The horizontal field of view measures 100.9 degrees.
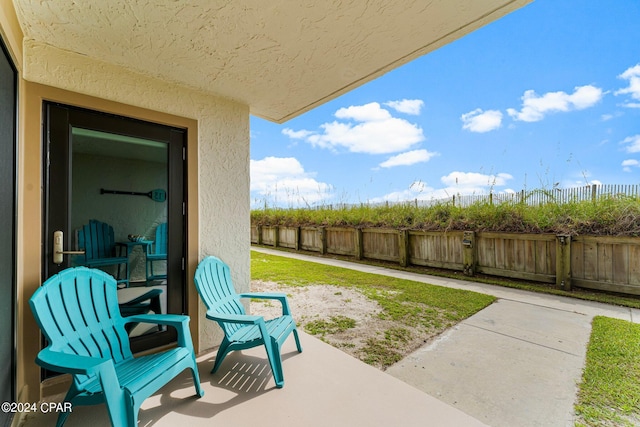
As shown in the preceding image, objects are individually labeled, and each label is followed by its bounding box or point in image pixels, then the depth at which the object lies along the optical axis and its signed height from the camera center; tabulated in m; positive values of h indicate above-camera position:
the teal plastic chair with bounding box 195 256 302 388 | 2.14 -0.92
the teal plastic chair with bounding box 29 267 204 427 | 1.39 -0.82
